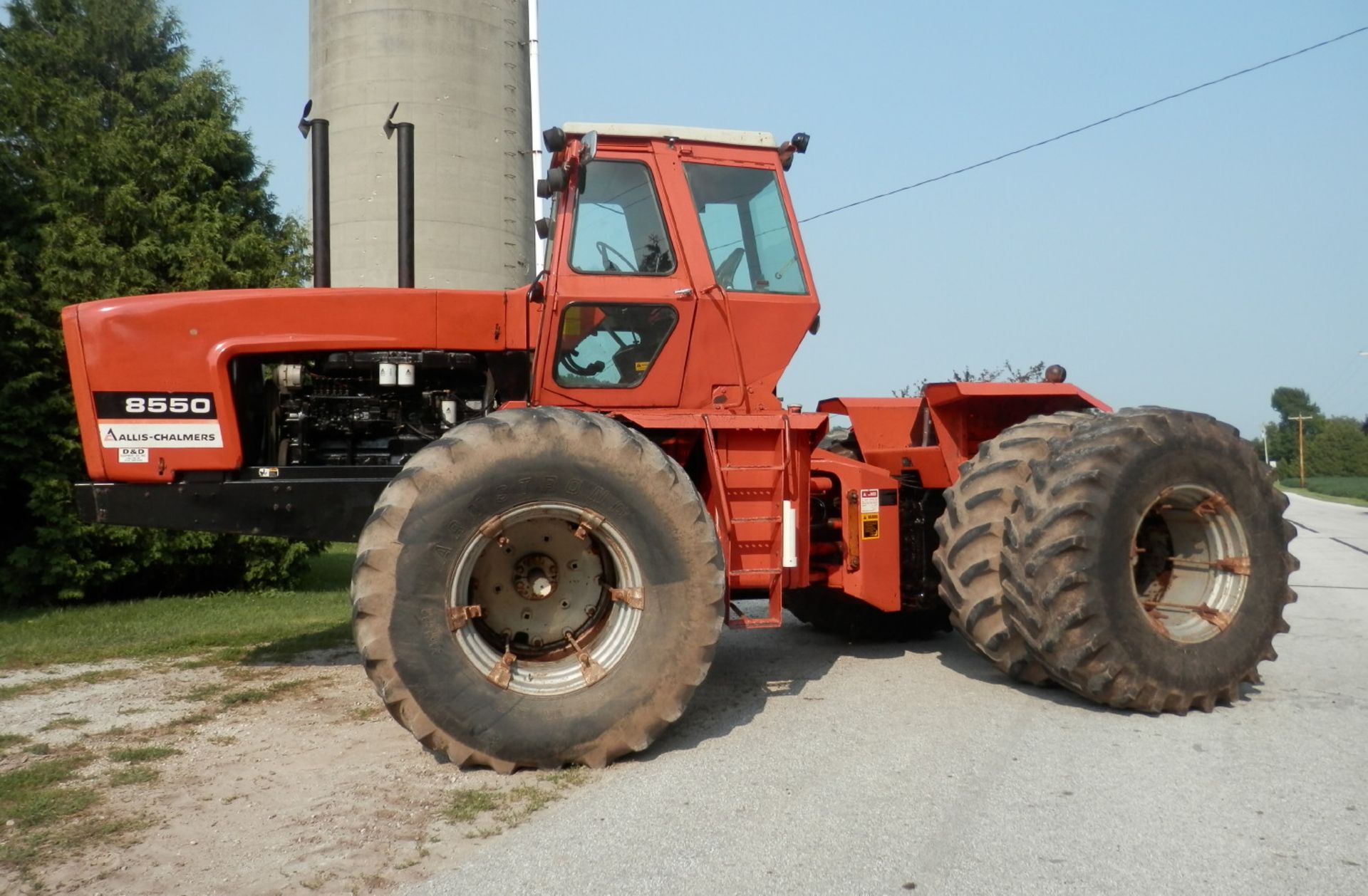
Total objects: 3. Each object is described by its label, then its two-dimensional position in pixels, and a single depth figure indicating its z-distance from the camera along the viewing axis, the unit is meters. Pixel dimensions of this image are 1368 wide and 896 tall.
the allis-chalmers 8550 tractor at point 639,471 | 4.68
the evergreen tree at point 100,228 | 9.68
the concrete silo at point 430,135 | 12.16
